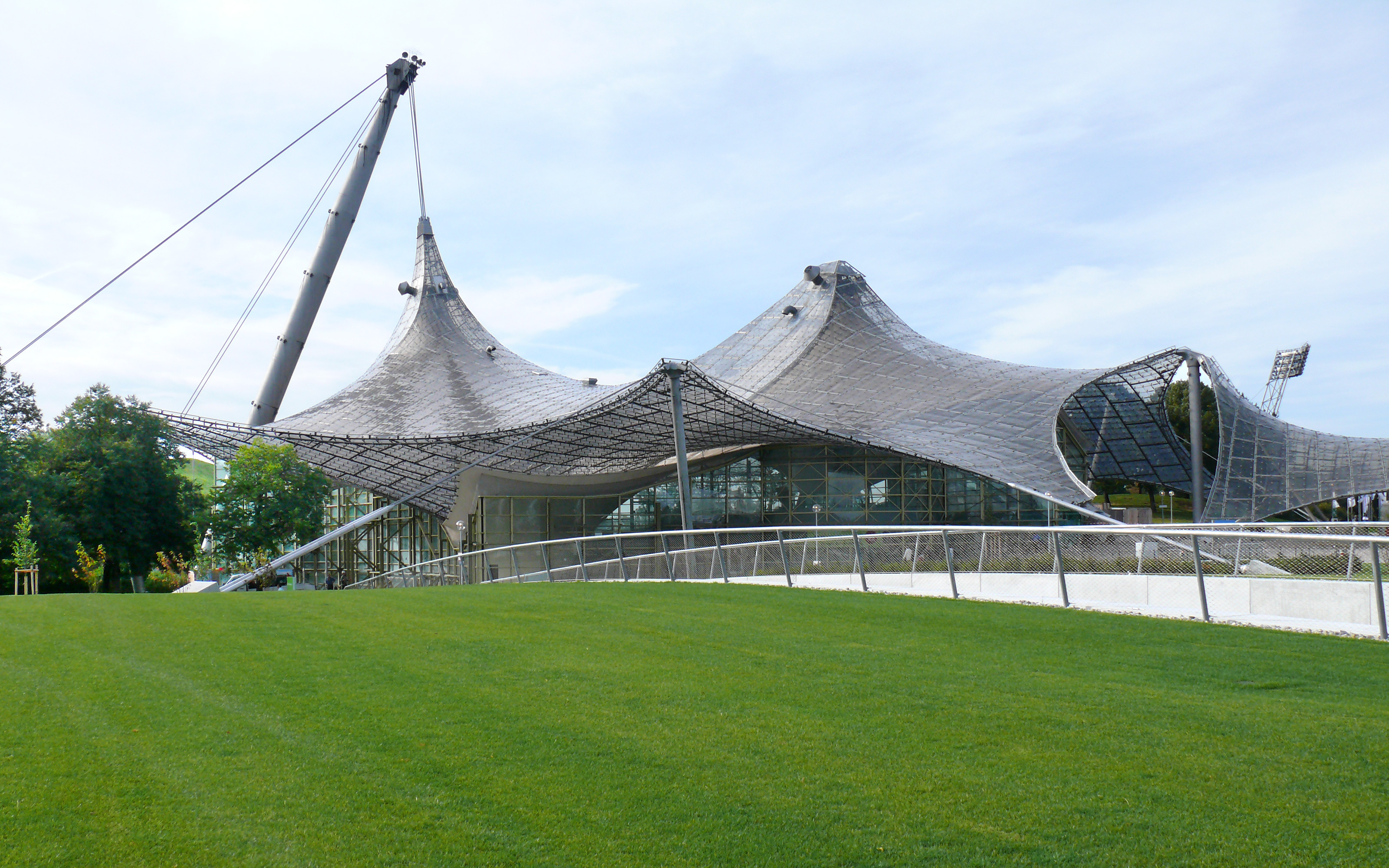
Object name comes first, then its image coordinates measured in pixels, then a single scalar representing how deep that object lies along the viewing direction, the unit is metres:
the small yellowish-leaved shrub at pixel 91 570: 31.50
